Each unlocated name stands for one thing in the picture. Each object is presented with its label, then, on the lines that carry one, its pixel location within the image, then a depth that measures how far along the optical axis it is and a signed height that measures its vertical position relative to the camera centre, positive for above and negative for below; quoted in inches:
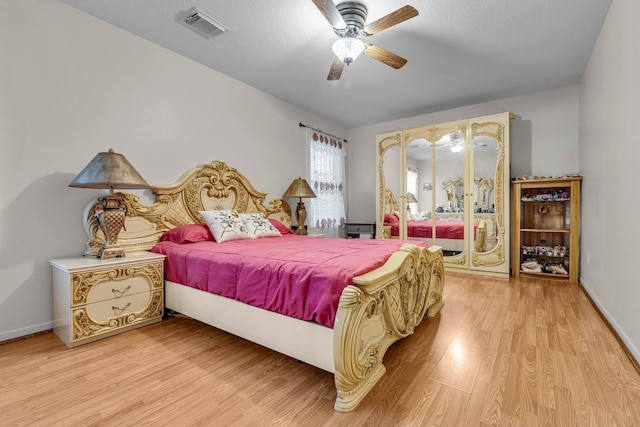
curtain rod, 180.2 +51.7
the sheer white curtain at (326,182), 187.2 +18.9
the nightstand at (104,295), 78.7 -24.2
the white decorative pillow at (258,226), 124.3 -6.6
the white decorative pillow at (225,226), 112.5 -5.9
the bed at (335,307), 54.9 -23.1
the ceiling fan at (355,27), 79.8 +52.7
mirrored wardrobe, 155.3 +12.1
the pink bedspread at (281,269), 60.0 -14.1
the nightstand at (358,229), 196.5 -12.9
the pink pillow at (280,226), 145.3 -7.7
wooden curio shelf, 141.1 -9.6
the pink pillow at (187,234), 108.2 -8.8
